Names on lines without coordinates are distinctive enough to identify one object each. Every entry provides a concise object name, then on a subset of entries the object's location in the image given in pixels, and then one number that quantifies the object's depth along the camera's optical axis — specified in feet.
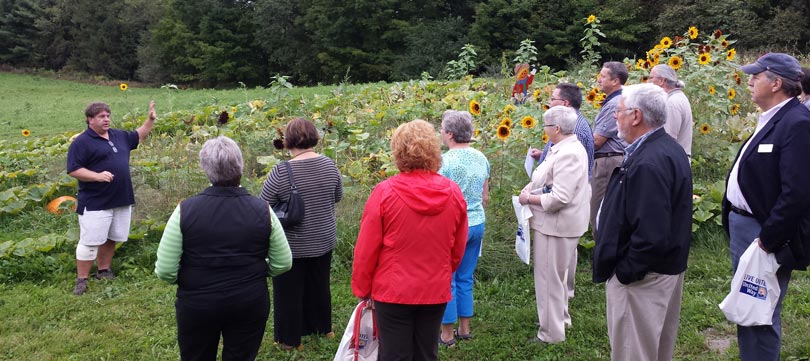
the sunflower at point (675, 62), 24.58
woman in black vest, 10.12
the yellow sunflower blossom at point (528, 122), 19.58
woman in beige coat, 13.06
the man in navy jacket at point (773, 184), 9.77
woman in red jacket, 10.19
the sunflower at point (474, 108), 21.89
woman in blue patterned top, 13.57
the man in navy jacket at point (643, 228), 9.66
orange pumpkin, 24.50
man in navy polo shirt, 17.30
